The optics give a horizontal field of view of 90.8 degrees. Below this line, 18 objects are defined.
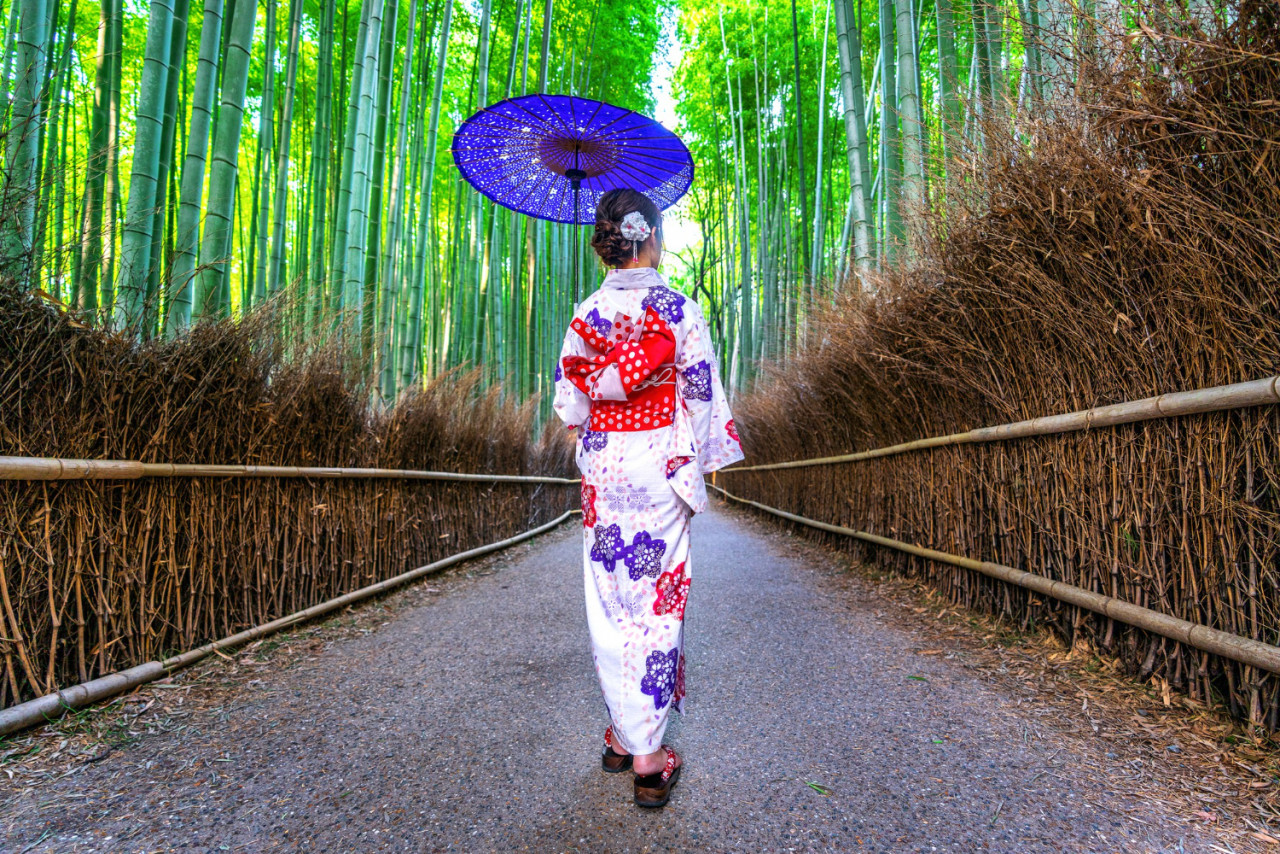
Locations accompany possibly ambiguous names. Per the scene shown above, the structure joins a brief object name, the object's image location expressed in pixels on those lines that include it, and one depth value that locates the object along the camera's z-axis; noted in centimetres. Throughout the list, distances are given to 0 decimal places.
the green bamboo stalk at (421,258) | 481
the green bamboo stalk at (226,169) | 240
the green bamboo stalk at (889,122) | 331
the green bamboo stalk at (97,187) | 169
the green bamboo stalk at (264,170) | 448
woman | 139
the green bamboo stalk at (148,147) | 213
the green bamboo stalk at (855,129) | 396
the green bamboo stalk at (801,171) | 577
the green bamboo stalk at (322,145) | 489
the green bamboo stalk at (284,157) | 472
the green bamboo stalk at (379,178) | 392
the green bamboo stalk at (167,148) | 183
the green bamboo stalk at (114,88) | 336
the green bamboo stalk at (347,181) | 362
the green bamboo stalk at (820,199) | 654
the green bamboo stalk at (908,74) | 331
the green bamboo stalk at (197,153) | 229
